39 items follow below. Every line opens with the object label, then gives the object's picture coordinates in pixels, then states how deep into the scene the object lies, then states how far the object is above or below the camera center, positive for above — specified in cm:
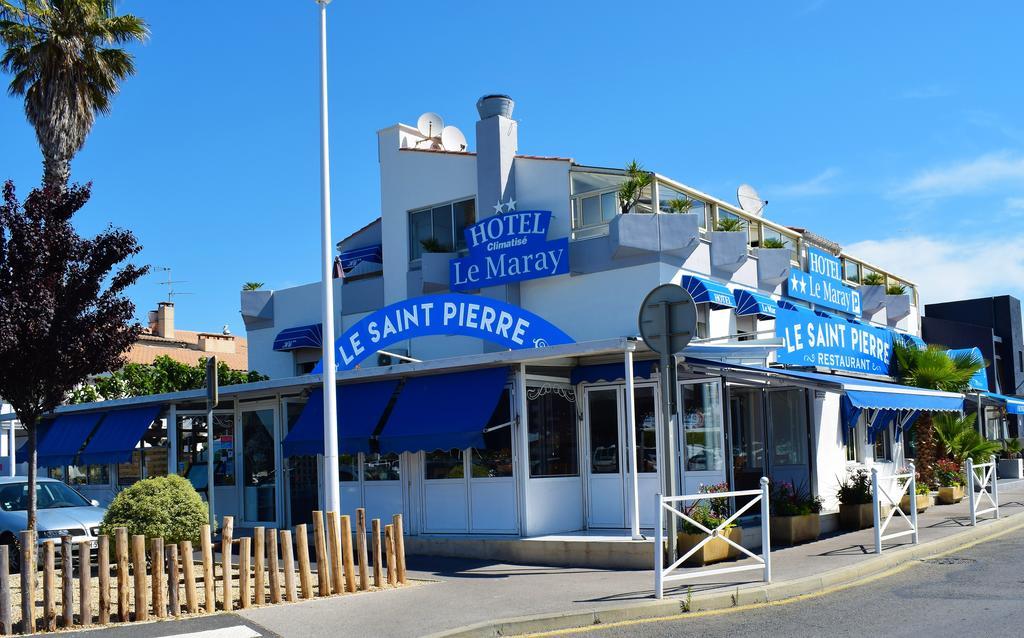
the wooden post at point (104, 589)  1008 -173
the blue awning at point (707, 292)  1917 +212
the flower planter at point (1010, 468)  3378 -270
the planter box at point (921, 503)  2038 -232
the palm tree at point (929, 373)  2327 +49
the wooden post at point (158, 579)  1040 -170
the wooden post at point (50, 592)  977 -168
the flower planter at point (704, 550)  1322 -204
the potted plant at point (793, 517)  1556 -191
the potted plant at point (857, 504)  1777 -197
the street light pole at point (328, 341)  1305 +98
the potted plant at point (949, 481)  2244 -205
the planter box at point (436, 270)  2222 +315
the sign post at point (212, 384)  1362 +45
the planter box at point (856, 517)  1773 -219
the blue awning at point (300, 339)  2530 +193
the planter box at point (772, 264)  2238 +305
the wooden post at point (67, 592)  984 -171
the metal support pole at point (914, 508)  1443 -169
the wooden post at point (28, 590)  972 -166
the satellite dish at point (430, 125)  2573 +746
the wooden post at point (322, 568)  1157 -183
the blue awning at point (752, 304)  2050 +197
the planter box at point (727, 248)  2058 +316
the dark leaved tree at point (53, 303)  1361 +167
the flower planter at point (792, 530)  1553 -210
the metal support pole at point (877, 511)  1362 -163
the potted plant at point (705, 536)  1327 -187
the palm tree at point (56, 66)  2170 +792
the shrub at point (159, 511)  1320 -126
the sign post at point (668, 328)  1124 +85
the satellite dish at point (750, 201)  2434 +492
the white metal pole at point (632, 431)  1345 -39
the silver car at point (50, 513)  1530 -148
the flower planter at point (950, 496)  2239 -236
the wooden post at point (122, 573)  1010 -157
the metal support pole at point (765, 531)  1141 -155
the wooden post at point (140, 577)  1024 -165
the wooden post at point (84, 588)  996 -170
